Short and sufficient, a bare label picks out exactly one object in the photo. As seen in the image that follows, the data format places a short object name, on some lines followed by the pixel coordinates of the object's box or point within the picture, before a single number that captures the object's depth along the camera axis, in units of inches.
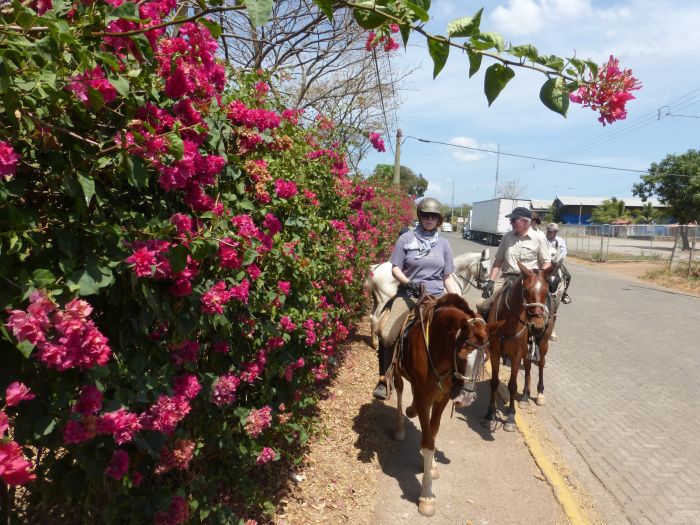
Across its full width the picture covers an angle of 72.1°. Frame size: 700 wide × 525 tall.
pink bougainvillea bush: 57.7
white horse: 308.7
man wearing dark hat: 272.1
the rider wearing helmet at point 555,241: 404.2
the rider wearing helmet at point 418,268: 201.9
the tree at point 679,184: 1352.1
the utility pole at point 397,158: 951.8
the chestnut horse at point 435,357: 144.1
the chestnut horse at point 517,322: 219.8
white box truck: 1632.6
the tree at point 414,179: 2741.4
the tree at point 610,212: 2459.4
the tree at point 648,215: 2251.4
